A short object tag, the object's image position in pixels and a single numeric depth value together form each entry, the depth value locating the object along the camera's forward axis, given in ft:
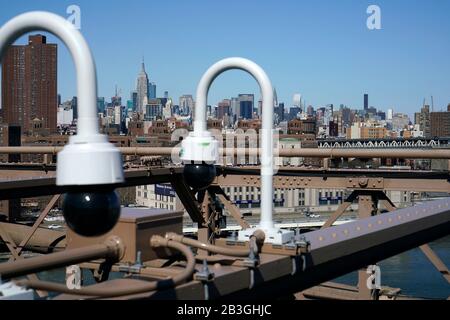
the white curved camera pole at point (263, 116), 14.28
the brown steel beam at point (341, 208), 27.61
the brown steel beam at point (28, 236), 25.29
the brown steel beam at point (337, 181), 30.17
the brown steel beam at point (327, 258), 10.98
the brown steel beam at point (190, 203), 32.32
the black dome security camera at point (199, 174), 13.71
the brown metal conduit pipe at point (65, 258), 9.91
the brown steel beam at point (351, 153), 30.17
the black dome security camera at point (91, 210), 8.69
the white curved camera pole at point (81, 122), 8.84
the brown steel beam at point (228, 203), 30.04
